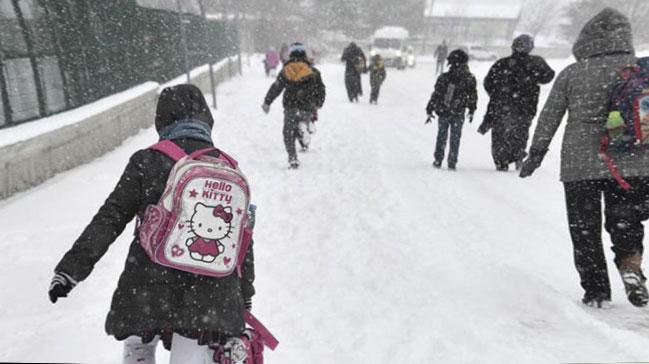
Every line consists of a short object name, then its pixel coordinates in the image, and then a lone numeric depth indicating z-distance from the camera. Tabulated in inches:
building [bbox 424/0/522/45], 2851.9
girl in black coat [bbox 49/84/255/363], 72.4
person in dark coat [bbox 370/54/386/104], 643.5
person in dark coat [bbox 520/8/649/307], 129.0
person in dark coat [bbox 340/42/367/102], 637.3
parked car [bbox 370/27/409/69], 1281.7
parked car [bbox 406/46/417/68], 1440.3
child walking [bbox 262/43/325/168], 300.5
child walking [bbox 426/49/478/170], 298.7
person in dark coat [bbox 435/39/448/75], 1059.5
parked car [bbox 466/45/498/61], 1749.5
